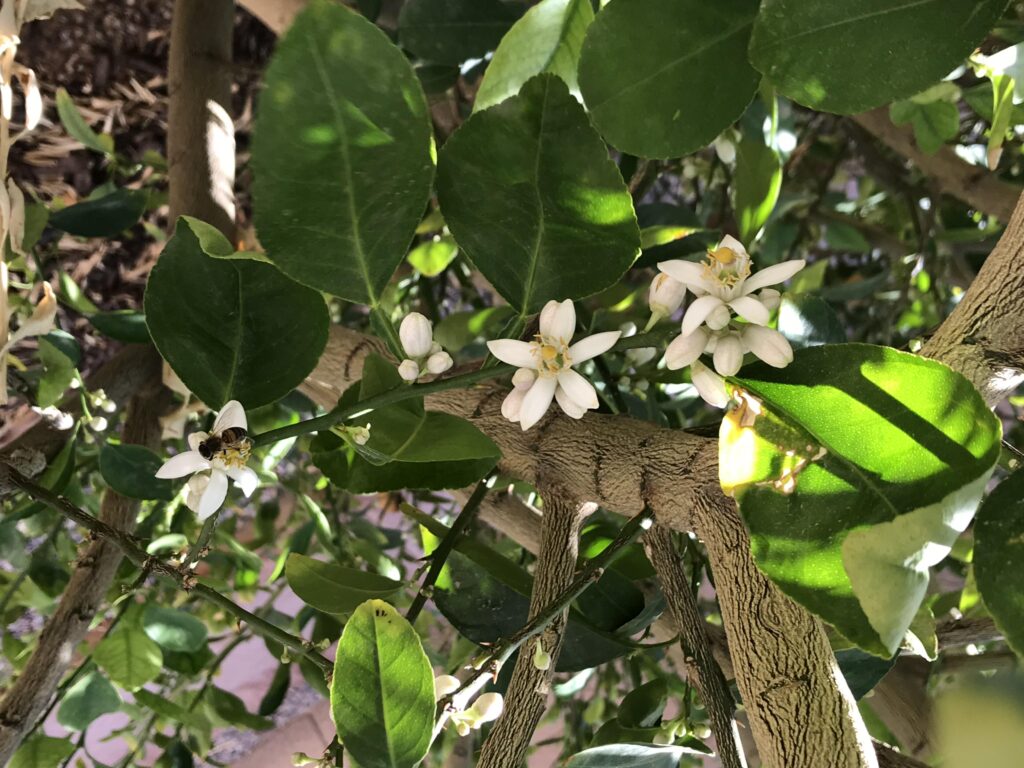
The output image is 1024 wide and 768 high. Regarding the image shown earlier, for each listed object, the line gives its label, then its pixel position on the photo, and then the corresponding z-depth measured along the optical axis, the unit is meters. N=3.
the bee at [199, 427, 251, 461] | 0.28
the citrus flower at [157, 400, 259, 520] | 0.28
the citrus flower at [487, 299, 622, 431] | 0.26
